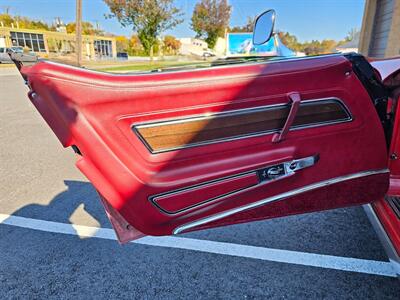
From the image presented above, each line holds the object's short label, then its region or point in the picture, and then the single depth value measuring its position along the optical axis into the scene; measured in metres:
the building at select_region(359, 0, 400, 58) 6.72
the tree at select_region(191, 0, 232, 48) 35.91
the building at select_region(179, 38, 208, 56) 23.79
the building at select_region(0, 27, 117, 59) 37.06
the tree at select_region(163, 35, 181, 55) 59.07
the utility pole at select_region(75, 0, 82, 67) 16.61
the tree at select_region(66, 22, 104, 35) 54.97
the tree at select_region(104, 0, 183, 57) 26.23
